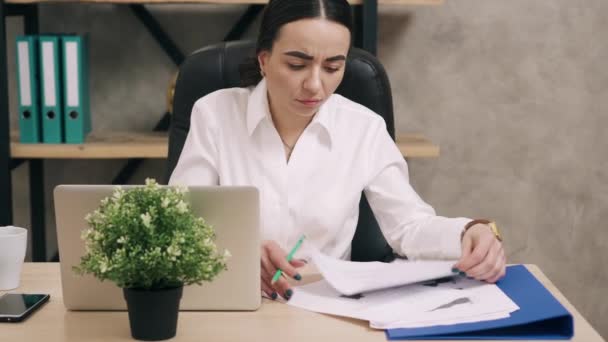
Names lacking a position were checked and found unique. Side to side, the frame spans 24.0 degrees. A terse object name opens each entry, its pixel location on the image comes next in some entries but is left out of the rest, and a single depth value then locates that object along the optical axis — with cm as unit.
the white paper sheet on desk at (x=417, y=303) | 292
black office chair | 368
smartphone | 300
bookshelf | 425
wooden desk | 284
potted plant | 260
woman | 353
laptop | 290
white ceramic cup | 316
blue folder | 282
